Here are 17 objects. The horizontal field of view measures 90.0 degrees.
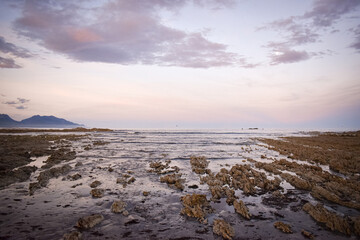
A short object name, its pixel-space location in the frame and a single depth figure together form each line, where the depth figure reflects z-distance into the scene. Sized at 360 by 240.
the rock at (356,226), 6.41
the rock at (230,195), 9.16
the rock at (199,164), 15.75
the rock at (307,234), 6.28
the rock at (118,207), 8.04
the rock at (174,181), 11.52
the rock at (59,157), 16.79
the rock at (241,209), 7.72
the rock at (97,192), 9.87
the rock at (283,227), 6.64
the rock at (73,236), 5.81
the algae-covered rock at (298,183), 11.27
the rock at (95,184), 11.51
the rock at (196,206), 7.64
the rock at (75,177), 12.93
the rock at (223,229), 6.22
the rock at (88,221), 6.67
